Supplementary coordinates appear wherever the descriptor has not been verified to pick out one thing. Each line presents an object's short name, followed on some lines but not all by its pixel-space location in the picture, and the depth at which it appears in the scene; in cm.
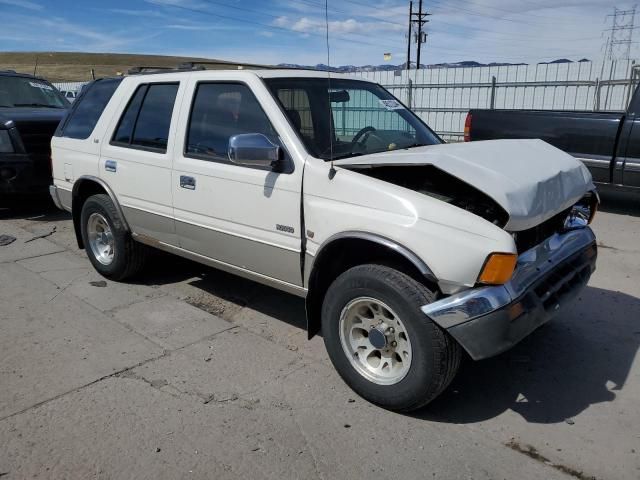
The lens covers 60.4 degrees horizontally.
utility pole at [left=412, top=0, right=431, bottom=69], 4454
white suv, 282
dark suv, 771
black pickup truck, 749
